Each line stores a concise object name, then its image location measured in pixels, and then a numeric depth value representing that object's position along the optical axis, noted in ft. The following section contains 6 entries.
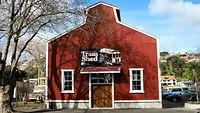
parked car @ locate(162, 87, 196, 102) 168.18
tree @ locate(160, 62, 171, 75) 379.10
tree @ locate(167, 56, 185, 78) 346.25
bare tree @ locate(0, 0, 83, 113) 93.60
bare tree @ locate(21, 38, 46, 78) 200.91
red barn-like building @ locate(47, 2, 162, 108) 114.93
